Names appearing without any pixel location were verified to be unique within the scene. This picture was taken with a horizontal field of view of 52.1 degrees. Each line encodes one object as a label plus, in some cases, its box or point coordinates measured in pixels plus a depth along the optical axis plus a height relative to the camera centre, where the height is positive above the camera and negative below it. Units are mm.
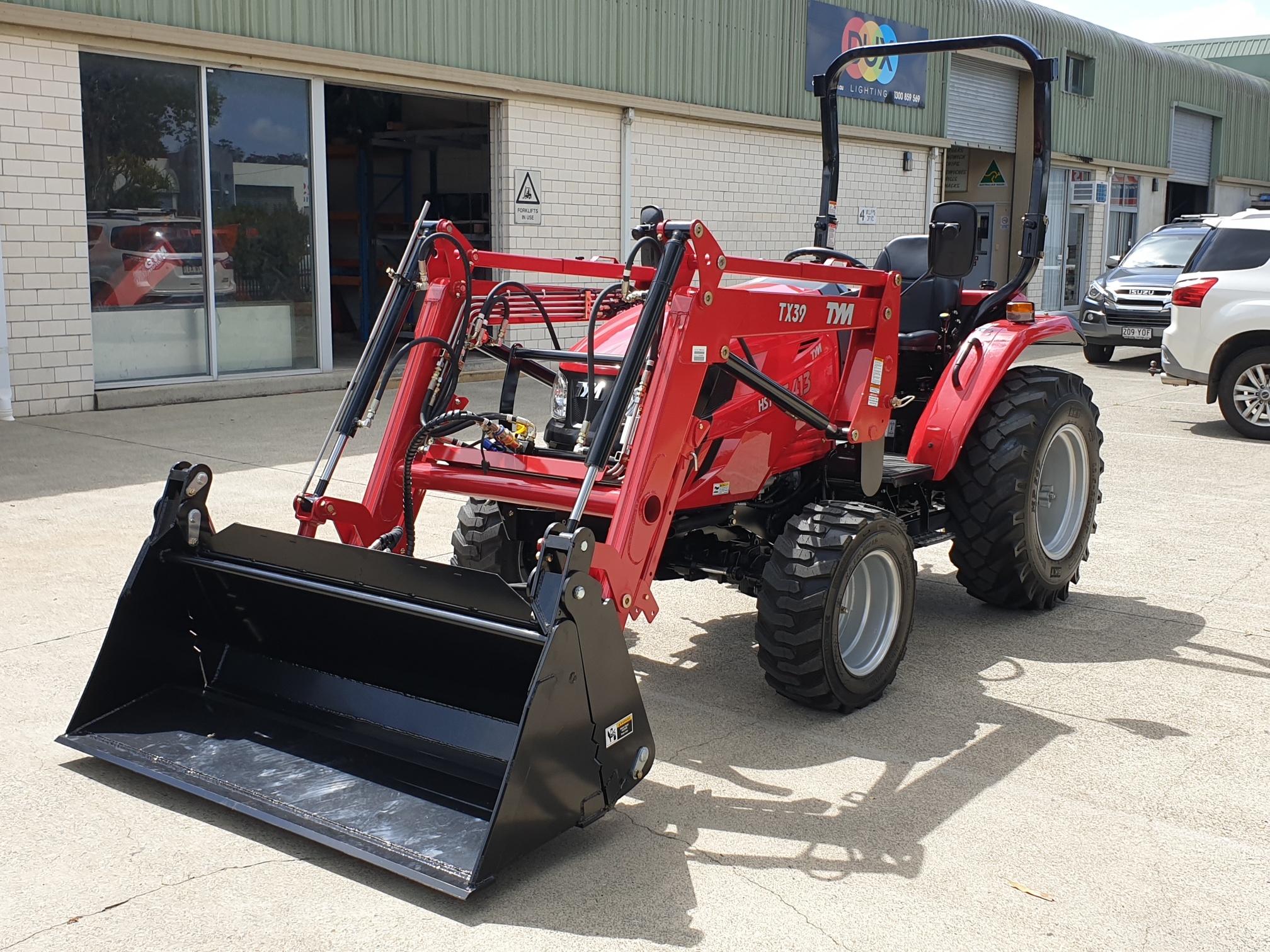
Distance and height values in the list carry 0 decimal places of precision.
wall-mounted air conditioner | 25969 +1637
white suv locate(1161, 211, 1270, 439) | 11102 -397
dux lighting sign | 18375 +3170
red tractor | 3402 -896
